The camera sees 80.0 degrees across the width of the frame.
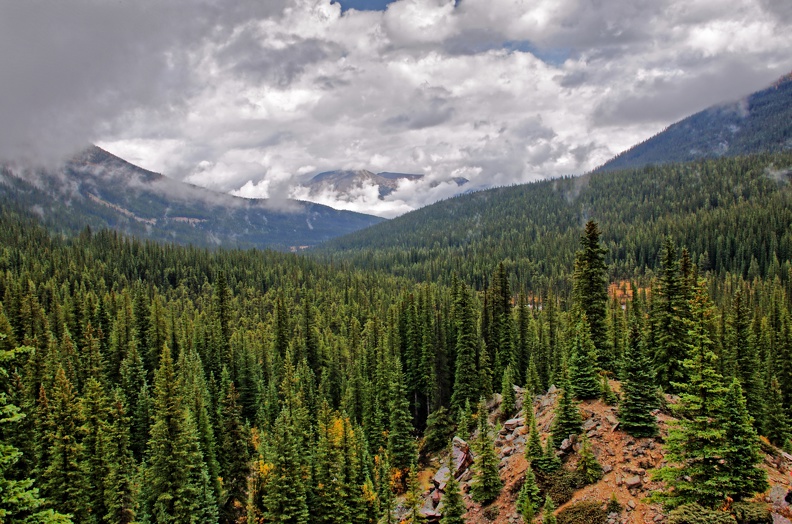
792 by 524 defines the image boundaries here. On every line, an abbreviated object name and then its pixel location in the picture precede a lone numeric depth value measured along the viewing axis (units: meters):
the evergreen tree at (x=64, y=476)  37.28
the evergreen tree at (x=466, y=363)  58.16
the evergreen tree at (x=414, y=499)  31.58
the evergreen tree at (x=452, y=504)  30.20
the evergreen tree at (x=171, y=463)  37.03
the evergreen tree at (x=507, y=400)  48.18
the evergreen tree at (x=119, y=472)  39.81
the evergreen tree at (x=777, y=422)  45.56
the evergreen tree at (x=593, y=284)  39.77
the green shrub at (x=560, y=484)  26.58
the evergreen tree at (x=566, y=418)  30.32
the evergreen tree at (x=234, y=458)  53.69
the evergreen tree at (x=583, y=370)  34.22
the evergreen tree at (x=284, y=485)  37.00
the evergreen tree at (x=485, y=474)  31.66
